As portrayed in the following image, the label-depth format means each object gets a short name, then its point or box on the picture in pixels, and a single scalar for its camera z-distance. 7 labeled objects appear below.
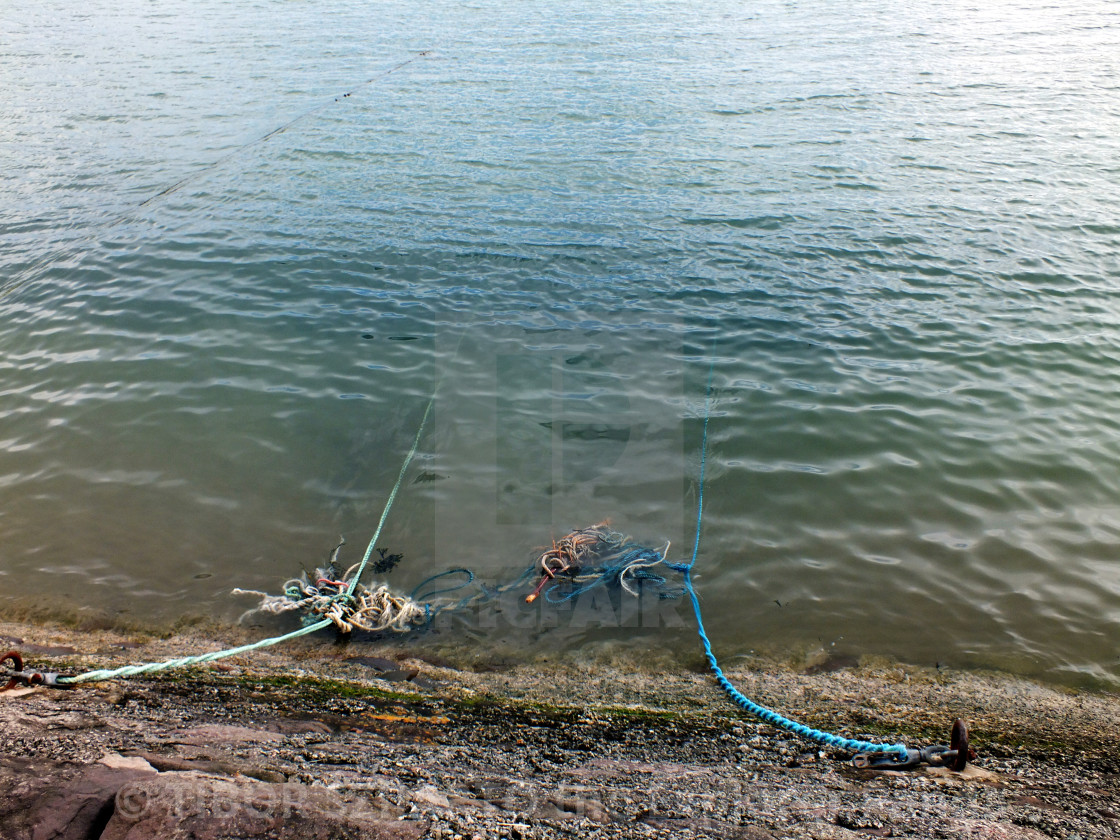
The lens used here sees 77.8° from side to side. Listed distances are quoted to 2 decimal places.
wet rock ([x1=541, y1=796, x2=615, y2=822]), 2.72
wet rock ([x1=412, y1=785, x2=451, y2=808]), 2.67
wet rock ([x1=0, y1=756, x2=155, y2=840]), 2.29
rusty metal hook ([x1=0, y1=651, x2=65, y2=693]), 3.63
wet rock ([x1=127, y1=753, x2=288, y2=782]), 2.74
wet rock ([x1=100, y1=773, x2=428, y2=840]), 2.29
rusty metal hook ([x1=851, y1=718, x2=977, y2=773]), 3.31
